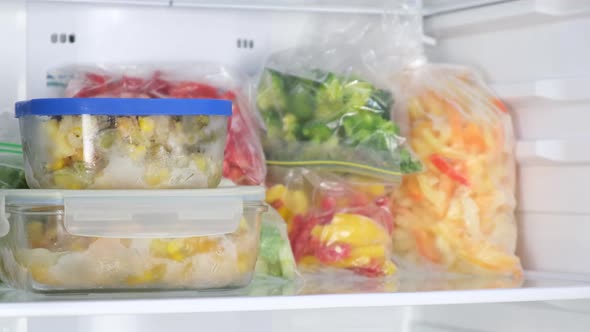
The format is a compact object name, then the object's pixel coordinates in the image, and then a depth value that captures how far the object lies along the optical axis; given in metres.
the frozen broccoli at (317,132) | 1.12
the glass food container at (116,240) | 0.89
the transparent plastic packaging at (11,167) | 1.00
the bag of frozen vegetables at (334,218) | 1.08
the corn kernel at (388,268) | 1.09
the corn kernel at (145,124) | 0.90
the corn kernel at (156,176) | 0.91
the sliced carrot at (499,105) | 1.16
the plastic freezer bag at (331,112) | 1.12
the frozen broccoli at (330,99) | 1.13
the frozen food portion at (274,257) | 1.03
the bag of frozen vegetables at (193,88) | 1.09
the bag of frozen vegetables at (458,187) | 1.13
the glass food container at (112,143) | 0.90
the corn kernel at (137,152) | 0.90
